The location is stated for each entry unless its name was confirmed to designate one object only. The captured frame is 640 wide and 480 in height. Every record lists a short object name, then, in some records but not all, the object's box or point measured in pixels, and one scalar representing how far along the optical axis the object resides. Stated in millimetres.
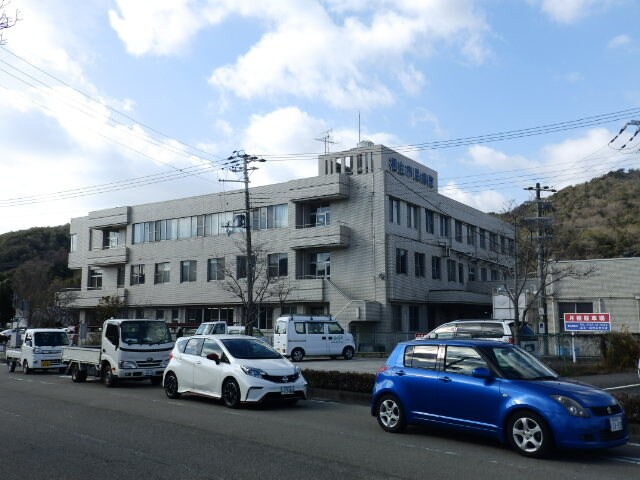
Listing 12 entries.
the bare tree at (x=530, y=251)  25383
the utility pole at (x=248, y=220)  30827
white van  29969
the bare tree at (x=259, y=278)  42688
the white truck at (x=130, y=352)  17938
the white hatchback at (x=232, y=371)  12844
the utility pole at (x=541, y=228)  28070
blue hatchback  8062
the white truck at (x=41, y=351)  24094
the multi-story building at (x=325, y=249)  41625
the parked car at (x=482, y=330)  22506
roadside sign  22928
